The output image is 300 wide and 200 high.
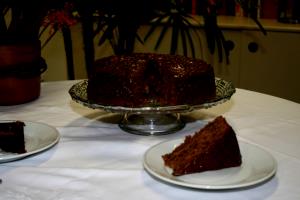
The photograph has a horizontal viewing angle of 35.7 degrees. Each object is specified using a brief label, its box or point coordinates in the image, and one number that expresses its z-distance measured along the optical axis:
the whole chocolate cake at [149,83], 1.05
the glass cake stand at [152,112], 0.98
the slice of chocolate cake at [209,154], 0.77
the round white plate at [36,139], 0.87
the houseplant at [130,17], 1.91
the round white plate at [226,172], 0.72
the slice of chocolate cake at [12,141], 0.90
